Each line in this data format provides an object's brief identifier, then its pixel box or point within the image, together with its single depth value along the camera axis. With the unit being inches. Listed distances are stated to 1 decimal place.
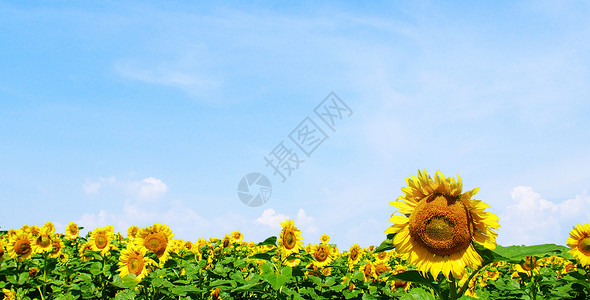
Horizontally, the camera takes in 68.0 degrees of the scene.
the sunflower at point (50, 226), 412.5
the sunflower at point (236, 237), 415.2
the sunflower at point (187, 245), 410.3
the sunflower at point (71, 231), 488.4
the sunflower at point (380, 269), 271.6
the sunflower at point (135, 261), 246.1
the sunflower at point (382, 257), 301.7
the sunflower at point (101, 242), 341.1
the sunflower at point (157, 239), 249.6
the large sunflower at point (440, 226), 127.3
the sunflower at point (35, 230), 351.7
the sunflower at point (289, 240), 253.3
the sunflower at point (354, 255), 334.1
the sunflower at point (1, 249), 339.0
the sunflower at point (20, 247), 328.5
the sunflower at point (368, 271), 272.2
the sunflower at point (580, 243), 263.5
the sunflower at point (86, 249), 361.1
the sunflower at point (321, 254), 282.0
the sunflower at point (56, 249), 364.2
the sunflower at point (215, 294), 265.0
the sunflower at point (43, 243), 332.5
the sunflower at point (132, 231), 321.7
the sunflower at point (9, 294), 285.6
